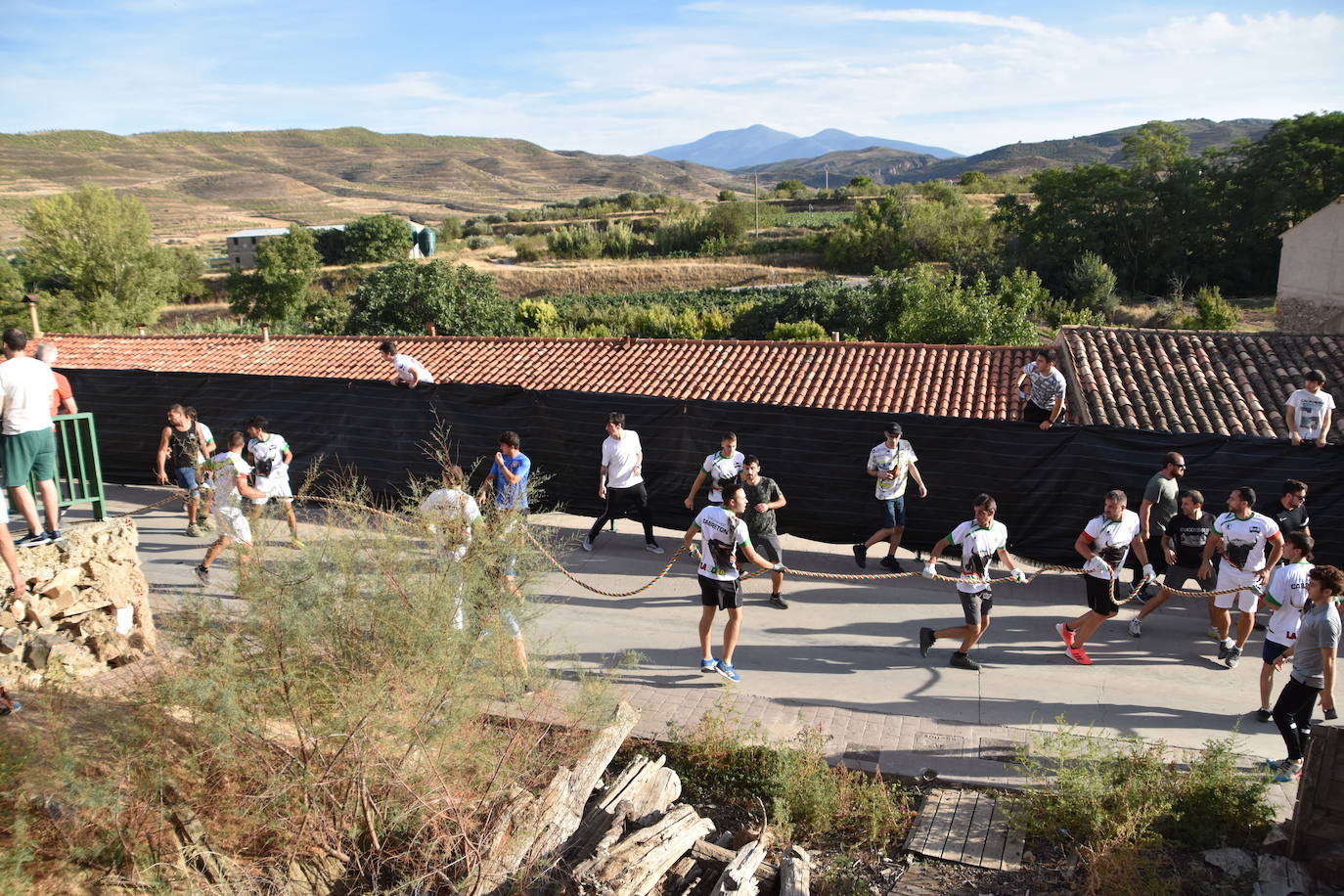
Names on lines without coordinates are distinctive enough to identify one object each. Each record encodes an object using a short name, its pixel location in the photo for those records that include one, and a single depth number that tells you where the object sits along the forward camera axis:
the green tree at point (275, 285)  58.25
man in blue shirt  9.30
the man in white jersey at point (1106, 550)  8.05
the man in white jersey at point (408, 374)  12.89
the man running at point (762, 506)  9.55
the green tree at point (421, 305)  34.19
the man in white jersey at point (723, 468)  10.02
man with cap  10.27
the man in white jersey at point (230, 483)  9.09
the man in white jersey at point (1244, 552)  7.92
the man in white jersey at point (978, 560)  7.82
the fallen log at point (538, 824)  5.33
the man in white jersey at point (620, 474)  10.93
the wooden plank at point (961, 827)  5.77
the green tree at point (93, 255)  57.44
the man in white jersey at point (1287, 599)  6.93
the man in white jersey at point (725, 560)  7.63
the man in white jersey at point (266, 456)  10.17
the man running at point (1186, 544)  8.62
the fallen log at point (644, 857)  5.23
